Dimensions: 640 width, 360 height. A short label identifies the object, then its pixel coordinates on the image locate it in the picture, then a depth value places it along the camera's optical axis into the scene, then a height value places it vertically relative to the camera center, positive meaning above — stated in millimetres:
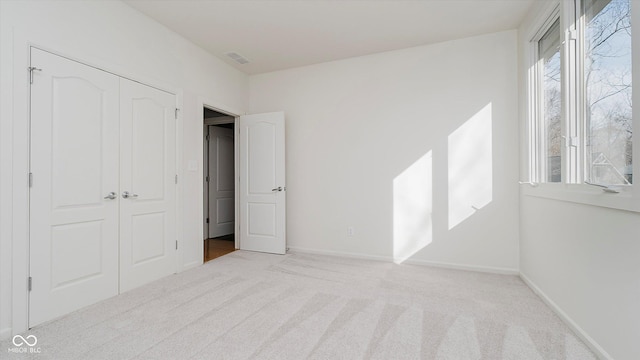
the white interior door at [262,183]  4242 -30
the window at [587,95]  1680 +610
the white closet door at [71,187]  2178 -41
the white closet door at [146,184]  2805 -32
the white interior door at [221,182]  5613 -16
